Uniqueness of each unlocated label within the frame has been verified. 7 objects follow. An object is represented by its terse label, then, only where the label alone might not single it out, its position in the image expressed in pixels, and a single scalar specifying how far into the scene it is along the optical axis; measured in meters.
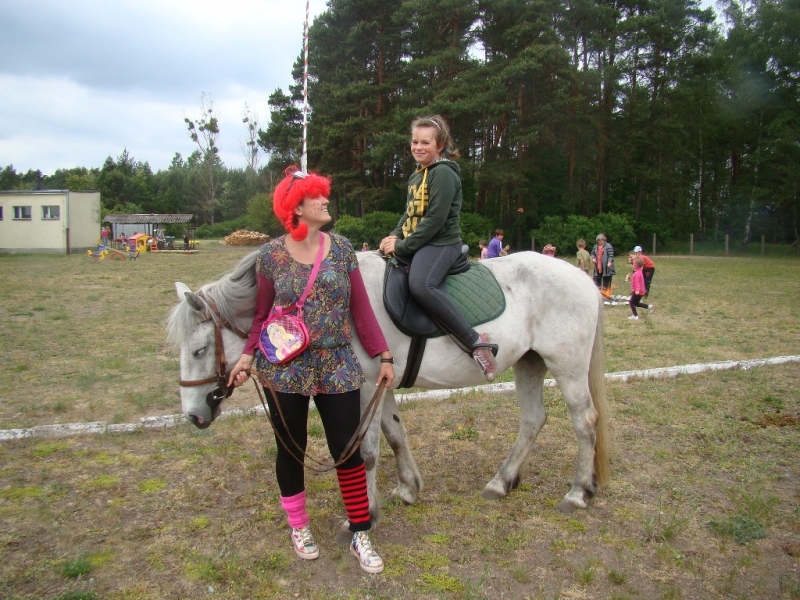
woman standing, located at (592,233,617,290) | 14.45
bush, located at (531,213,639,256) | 31.53
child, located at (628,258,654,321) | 12.04
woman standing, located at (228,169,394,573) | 2.84
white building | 31.03
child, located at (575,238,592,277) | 15.29
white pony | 3.11
